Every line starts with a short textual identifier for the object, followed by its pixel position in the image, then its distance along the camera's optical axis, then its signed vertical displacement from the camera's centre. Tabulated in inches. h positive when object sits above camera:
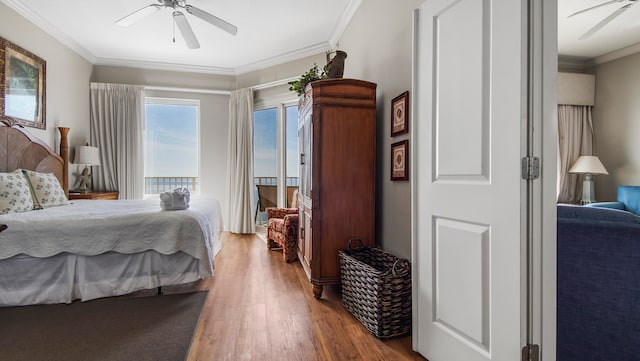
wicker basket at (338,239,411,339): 75.2 -29.9
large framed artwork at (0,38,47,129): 128.6 +42.8
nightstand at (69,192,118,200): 163.9 -8.5
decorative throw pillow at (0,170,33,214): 104.9 -5.0
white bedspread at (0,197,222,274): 88.7 -16.1
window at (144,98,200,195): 208.8 +24.3
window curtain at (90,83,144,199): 192.5 +28.2
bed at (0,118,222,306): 89.4 -22.2
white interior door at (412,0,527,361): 48.4 +0.4
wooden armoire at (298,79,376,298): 97.0 +3.2
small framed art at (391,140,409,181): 89.0 +6.2
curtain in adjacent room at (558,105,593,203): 152.6 +20.1
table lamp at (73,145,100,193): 168.9 +10.2
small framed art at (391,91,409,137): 88.1 +20.0
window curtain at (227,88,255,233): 203.5 +13.7
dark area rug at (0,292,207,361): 68.6 -38.4
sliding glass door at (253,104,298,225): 200.4 +16.2
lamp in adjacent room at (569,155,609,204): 139.9 +5.2
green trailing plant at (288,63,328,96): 114.3 +38.6
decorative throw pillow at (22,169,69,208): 121.5 -4.2
